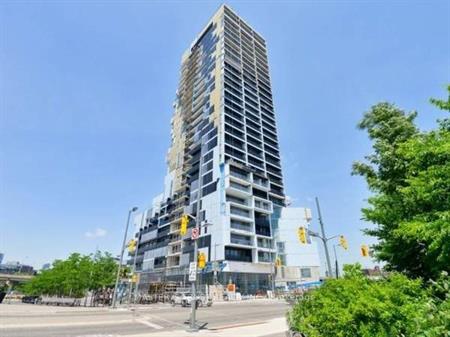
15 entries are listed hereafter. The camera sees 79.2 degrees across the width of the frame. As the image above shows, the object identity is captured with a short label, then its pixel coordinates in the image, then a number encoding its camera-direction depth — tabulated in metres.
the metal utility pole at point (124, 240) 28.11
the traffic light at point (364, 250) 28.16
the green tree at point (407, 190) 6.91
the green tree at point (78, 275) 37.44
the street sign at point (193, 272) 15.04
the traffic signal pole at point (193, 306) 13.66
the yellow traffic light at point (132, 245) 27.31
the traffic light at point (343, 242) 27.09
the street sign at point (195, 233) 15.60
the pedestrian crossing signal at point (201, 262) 15.65
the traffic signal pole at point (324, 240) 21.27
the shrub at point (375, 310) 4.52
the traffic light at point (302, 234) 23.25
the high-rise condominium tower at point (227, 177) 58.12
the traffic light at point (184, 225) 14.58
